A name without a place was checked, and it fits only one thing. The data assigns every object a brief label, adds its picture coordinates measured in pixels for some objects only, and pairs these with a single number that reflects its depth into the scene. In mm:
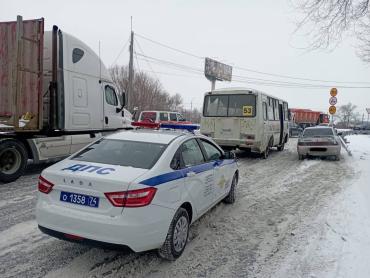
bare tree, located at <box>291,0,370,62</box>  9875
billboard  50781
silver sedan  13125
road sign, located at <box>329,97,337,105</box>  16597
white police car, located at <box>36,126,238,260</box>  3322
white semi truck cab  7500
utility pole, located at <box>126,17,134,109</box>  23922
